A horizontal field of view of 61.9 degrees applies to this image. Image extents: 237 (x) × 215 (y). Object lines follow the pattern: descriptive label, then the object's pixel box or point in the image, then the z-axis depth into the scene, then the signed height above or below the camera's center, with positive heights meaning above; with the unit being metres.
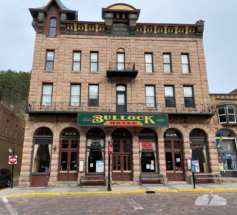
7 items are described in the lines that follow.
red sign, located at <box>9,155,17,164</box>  16.19 -0.28
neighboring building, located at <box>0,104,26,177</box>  25.06 +2.88
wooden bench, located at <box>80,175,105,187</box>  15.77 -1.78
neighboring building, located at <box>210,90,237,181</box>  18.25 +2.18
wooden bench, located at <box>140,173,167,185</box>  16.02 -1.80
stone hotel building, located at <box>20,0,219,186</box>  16.67 +5.02
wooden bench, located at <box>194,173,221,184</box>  16.40 -1.77
